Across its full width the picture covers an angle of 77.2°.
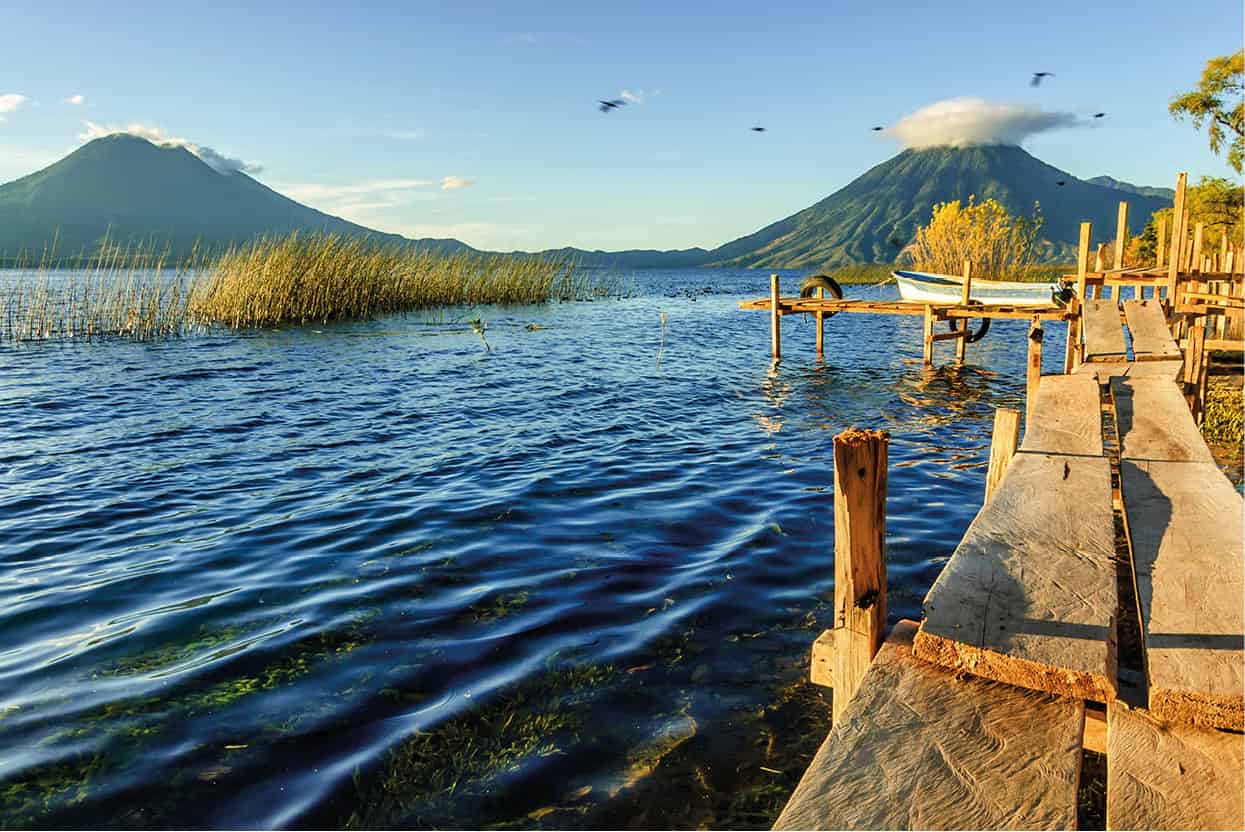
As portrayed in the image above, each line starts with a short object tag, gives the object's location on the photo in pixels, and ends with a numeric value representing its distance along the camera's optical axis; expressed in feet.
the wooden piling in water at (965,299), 67.55
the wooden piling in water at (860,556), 9.85
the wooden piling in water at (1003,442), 18.34
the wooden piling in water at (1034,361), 25.71
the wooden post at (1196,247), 56.45
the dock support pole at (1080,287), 44.32
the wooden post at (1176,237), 40.29
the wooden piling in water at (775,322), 68.20
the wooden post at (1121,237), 56.49
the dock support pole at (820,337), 74.49
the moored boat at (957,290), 98.53
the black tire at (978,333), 72.01
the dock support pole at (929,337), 62.54
